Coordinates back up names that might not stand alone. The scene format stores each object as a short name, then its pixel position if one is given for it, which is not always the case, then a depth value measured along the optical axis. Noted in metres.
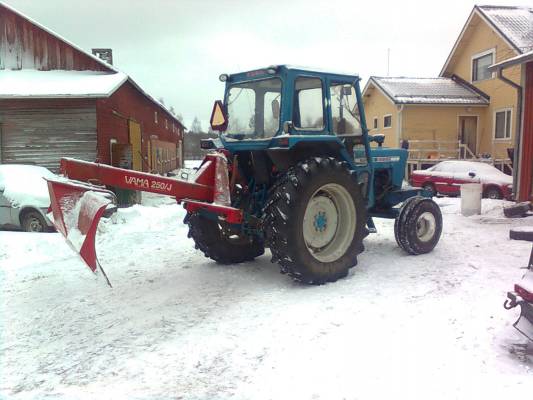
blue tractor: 4.98
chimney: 24.22
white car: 9.14
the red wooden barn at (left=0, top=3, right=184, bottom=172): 14.34
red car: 13.75
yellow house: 20.28
